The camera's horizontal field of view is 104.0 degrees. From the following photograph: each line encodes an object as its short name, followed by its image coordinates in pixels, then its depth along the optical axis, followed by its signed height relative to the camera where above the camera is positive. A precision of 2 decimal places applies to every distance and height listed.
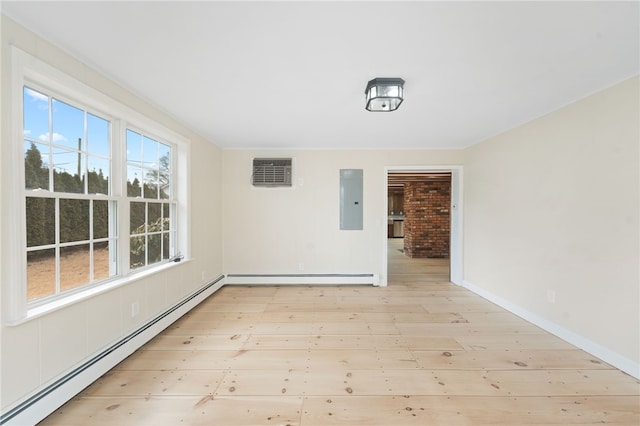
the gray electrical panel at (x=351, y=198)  4.31 +0.22
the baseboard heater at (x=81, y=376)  1.42 -1.16
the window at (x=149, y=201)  2.44 +0.10
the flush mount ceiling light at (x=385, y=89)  1.97 +0.97
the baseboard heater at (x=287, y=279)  4.33 -1.19
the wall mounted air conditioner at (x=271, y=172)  4.20 +0.65
